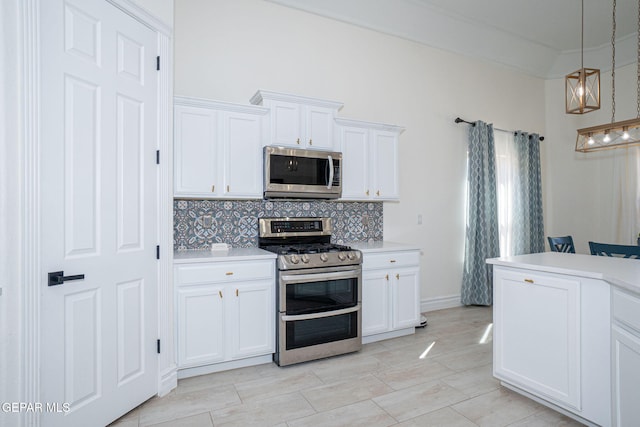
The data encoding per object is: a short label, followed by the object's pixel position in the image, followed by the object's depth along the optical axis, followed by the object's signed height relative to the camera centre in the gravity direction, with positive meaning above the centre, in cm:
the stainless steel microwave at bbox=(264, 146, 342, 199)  320 +38
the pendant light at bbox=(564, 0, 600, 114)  280 +98
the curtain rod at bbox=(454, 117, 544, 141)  479 +125
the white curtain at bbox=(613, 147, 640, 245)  496 +27
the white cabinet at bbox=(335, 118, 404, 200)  369 +58
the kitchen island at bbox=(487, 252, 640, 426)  179 -70
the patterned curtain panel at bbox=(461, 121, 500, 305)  479 -14
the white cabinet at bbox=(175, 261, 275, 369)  270 -76
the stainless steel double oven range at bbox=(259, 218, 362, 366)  293 -74
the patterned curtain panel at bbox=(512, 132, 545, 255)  533 +20
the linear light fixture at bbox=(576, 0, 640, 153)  298 +74
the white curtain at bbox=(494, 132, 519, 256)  520 +43
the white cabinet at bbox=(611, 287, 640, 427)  168 -71
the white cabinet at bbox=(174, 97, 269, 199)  293 +56
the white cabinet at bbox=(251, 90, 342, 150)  326 +89
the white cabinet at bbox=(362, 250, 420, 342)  345 -79
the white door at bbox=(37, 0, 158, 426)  182 +3
